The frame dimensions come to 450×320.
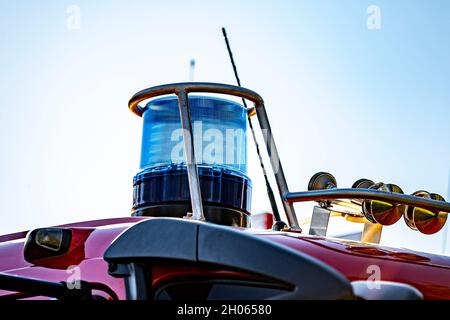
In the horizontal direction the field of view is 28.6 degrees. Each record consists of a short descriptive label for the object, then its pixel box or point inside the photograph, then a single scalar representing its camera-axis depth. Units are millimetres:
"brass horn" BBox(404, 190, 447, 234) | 2730
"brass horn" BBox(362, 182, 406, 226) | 2703
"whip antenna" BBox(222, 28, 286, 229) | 3234
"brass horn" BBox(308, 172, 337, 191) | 3098
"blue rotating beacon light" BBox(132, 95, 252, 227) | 2799
